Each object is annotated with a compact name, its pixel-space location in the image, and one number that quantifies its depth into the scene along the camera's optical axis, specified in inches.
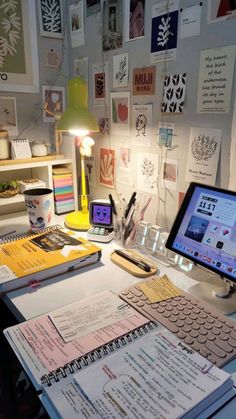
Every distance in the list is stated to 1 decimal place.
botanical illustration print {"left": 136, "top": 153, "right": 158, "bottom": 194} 46.7
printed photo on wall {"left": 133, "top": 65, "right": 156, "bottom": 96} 43.8
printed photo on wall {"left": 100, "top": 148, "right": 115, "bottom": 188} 54.9
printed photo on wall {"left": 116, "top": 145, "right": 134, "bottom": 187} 51.3
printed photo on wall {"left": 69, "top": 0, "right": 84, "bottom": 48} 54.5
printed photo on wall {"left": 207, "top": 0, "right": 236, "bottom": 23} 33.1
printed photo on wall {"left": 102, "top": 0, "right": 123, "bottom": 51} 47.2
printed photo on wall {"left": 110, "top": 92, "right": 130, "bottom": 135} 49.2
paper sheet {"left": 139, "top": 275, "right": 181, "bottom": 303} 33.3
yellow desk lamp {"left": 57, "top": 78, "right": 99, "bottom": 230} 45.7
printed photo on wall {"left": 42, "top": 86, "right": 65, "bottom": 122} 58.9
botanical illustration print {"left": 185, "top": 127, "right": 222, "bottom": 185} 37.9
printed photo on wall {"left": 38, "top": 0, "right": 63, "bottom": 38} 55.3
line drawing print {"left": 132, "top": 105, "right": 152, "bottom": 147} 45.8
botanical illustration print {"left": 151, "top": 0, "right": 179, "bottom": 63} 39.3
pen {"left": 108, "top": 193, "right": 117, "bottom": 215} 47.8
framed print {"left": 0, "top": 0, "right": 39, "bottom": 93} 52.5
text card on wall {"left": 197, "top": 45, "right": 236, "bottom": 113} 34.8
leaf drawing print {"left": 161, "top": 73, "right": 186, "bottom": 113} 40.1
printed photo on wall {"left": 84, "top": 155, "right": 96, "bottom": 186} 59.7
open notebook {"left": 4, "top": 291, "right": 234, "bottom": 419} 20.9
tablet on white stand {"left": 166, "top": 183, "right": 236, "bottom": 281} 32.3
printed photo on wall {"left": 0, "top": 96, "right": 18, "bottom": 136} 54.6
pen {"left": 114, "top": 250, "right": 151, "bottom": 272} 38.9
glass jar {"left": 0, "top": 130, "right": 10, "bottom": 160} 52.1
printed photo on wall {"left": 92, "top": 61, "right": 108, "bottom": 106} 52.3
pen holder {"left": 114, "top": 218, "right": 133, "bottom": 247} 45.8
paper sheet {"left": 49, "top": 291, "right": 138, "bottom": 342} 28.3
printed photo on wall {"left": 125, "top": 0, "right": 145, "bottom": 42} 43.4
